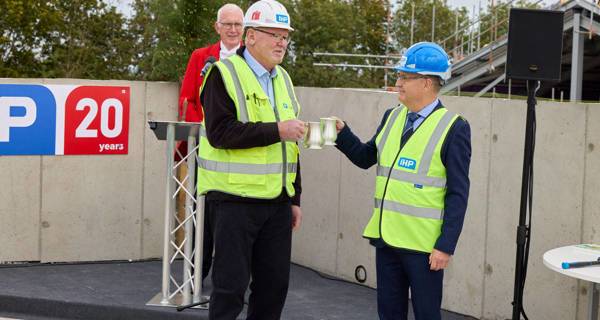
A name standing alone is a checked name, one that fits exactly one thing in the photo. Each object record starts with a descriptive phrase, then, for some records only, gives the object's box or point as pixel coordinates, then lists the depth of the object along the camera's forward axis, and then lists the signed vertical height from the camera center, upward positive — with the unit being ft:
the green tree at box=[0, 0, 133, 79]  138.72 +12.86
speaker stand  19.54 -1.40
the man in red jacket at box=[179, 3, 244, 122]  24.48 +1.95
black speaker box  19.90 +1.94
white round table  17.06 -2.19
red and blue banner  28.02 +0.15
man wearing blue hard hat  16.52 -0.97
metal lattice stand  23.26 -2.28
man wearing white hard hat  16.79 -0.50
